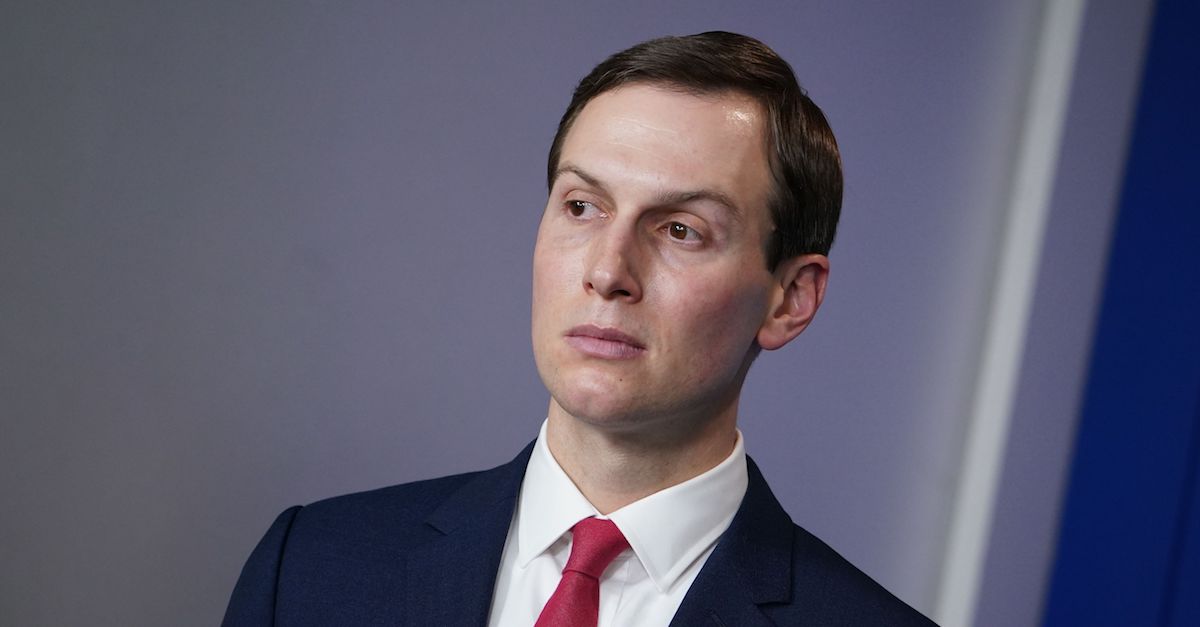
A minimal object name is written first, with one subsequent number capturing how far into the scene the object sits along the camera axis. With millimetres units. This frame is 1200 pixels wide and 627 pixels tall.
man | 2836
